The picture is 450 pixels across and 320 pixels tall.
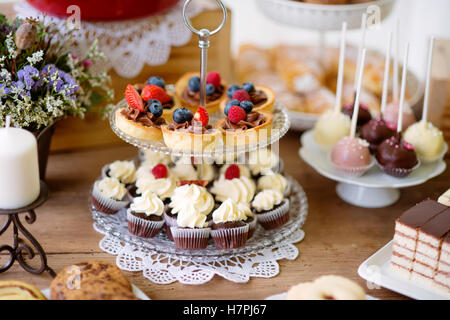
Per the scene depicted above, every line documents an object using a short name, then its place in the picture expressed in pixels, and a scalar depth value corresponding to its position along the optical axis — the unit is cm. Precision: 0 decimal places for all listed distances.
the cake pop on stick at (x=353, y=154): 144
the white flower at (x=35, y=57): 128
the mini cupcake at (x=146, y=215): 127
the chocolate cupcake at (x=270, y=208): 133
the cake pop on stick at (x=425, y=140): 150
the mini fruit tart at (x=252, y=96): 137
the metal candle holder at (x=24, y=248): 116
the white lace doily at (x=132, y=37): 159
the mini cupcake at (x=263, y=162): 148
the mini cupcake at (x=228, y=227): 124
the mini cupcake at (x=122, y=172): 143
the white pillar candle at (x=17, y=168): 104
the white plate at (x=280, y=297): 113
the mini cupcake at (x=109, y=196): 136
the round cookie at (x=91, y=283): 105
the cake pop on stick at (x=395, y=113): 162
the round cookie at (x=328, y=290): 103
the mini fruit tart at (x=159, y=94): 132
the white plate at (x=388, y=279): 115
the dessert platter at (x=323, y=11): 170
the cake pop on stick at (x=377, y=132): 151
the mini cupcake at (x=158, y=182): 135
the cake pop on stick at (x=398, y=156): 142
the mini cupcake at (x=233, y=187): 135
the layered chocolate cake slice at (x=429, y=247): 112
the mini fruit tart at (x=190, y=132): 120
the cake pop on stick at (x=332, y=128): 155
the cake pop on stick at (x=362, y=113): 162
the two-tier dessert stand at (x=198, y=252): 123
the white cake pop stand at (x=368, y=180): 145
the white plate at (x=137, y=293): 111
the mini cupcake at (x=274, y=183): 142
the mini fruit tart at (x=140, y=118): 126
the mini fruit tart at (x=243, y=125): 124
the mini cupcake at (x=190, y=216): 123
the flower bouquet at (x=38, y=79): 128
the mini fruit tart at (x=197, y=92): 144
